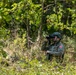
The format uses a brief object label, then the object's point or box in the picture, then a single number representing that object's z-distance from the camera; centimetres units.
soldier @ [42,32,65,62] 1353
